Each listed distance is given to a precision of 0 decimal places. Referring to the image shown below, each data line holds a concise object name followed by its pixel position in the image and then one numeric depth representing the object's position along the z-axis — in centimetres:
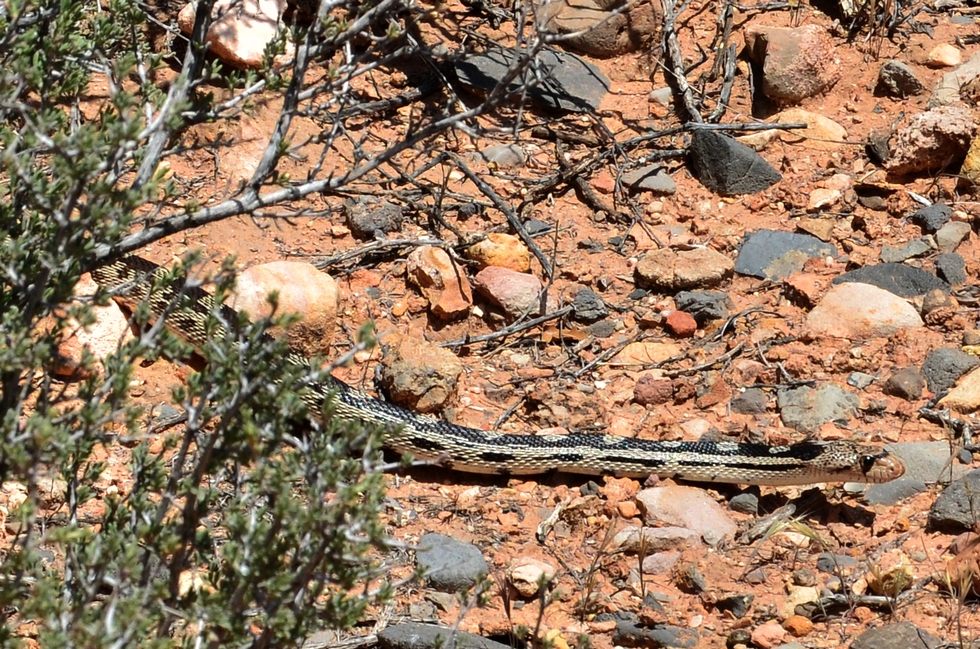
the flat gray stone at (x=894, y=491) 939
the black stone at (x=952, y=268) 1159
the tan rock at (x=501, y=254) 1189
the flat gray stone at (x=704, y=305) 1151
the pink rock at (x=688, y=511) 922
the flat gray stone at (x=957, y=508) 863
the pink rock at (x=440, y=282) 1141
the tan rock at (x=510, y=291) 1148
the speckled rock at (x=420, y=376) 1014
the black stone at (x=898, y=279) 1156
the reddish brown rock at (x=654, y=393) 1066
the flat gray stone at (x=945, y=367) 1037
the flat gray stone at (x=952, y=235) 1200
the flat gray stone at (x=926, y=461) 941
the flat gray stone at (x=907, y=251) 1198
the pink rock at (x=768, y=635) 776
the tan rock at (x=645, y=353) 1112
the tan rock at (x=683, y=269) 1180
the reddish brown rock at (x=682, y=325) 1137
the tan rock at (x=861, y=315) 1111
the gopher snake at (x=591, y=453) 952
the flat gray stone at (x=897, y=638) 750
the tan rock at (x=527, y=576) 826
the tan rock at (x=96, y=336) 1007
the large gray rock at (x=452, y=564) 827
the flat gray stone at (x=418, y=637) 735
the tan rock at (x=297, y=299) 1055
